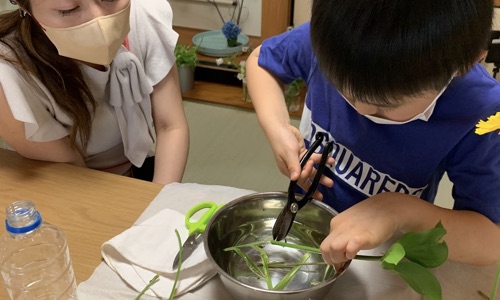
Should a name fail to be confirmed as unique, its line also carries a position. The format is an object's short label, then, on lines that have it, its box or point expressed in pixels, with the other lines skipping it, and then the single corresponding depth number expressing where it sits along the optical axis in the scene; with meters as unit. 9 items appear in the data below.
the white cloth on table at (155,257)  0.74
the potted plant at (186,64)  2.38
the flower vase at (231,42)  2.52
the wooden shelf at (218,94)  2.43
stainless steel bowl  0.74
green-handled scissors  0.77
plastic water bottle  0.74
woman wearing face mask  0.92
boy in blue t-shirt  0.56
